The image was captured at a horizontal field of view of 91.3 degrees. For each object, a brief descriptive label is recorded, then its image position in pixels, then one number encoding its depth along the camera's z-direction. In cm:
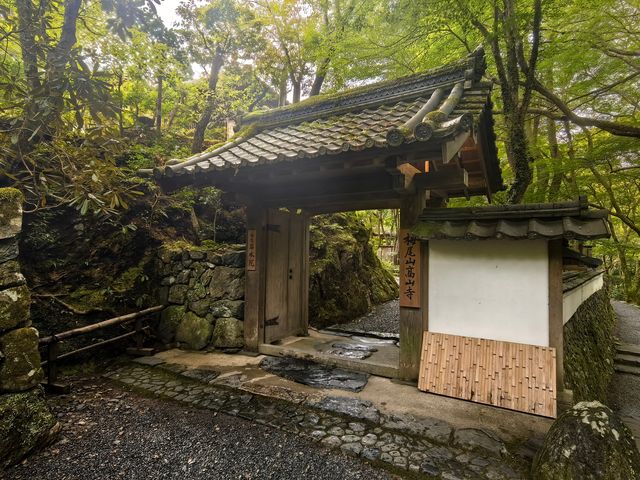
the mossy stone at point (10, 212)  336
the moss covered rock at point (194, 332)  647
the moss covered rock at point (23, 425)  293
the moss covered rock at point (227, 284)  651
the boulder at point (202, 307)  653
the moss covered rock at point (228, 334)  638
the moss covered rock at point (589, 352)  547
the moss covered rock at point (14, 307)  320
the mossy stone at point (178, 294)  670
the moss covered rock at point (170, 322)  668
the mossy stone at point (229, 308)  646
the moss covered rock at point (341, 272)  980
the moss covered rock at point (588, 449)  250
